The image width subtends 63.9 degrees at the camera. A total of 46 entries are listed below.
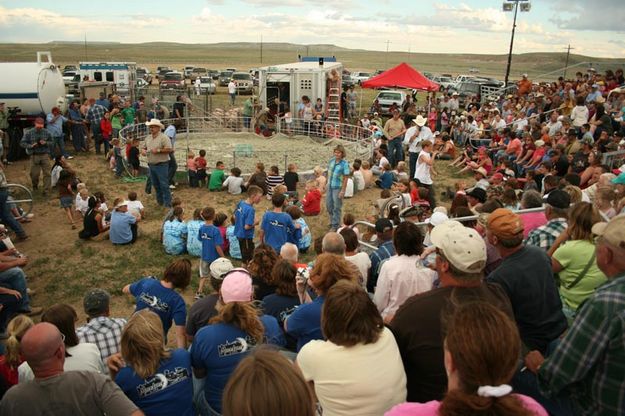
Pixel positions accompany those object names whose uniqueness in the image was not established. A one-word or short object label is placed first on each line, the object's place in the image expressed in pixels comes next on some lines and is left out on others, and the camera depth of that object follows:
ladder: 21.59
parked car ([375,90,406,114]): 28.95
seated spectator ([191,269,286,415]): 3.60
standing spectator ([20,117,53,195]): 13.19
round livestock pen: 16.47
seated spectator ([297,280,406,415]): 2.62
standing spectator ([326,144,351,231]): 10.21
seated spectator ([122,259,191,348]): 5.11
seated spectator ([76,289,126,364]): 4.41
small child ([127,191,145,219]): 10.81
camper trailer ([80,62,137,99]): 28.40
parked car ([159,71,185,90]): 31.73
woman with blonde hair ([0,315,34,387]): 3.92
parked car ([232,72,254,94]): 40.56
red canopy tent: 22.11
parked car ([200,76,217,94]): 38.20
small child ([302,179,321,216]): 12.07
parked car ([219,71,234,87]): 46.34
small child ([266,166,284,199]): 12.93
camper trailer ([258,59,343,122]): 20.84
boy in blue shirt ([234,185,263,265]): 8.38
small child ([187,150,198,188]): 14.15
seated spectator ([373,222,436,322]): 4.25
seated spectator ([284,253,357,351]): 3.82
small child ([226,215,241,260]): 9.45
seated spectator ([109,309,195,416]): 3.28
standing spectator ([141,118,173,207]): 11.70
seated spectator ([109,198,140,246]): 10.12
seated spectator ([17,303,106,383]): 3.77
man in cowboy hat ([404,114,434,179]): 13.39
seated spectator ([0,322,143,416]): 2.85
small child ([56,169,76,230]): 11.29
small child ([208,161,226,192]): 13.80
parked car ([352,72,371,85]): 47.29
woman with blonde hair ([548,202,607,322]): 4.14
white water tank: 17.44
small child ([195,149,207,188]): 14.12
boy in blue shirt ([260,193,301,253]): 8.12
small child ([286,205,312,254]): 8.69
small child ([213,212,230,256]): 8.41
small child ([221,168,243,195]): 13.51
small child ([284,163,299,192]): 12.77
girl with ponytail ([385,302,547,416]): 1.76
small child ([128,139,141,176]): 15.08
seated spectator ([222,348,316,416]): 1.83
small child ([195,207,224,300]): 8.05
